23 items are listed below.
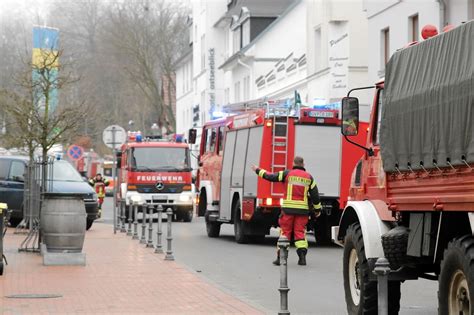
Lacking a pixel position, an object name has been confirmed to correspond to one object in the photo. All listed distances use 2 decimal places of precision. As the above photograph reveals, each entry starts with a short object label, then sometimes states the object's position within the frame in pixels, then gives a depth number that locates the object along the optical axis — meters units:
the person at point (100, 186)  39.25
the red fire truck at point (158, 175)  33.78
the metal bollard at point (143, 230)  22.63
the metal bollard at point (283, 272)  10.16
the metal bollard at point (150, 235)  21.01
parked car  27.91
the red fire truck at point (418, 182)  8.61
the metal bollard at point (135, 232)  24.99
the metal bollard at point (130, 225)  26.77
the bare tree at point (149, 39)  79.06
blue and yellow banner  25.27
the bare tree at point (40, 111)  24.41
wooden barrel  17.11
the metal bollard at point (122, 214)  28.25
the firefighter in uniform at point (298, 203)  17.78
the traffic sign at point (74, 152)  45.92
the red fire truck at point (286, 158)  21.98
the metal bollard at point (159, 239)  20.01
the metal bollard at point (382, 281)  7.45
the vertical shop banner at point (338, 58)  39.97
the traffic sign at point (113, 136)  28.44
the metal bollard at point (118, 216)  29.91
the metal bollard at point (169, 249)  18.64
